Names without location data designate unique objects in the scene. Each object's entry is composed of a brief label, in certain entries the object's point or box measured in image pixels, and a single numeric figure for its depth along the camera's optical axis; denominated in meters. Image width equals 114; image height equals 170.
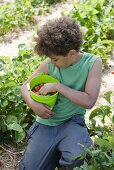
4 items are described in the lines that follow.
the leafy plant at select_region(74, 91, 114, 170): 1.84
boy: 2.07
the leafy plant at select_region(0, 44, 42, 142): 2.48
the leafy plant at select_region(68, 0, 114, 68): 3.38
